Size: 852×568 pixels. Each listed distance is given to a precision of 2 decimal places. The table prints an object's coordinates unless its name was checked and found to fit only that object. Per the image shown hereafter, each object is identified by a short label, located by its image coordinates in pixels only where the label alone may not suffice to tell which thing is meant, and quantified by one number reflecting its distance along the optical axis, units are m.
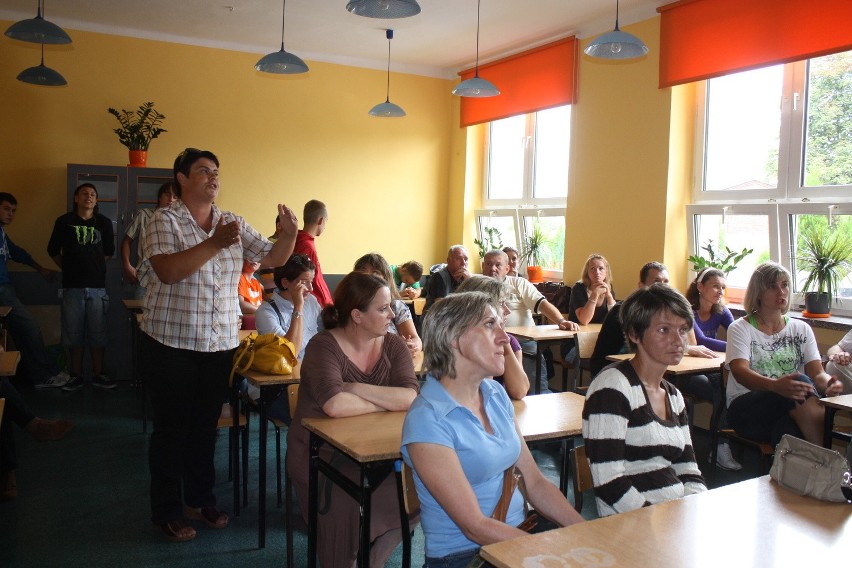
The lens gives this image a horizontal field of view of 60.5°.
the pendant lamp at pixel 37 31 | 4.78
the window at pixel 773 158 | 5.16
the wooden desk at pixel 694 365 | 4.19
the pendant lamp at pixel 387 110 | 7.12
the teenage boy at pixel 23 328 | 6.23
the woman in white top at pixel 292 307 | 3.95
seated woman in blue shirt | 1.85
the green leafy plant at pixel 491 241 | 8.53
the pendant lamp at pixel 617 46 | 4.60
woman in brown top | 2.63
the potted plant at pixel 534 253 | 7.84
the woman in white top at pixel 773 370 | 3.73
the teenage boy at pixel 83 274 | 6.45
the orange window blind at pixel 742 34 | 4.93
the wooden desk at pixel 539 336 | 5.07
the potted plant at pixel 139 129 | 6.99
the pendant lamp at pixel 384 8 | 3.93
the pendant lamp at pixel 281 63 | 5.41
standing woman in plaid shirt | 3.13
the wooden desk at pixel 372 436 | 2.30
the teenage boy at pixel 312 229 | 4.95
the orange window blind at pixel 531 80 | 7.11
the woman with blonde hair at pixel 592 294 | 5.77
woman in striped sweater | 2.13
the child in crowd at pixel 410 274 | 7.86
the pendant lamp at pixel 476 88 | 5.96
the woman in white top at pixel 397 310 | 4.09
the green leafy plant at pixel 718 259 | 5.69
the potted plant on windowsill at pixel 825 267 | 4.96
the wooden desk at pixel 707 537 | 1.51
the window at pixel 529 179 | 7.73
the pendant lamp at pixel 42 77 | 6.07
